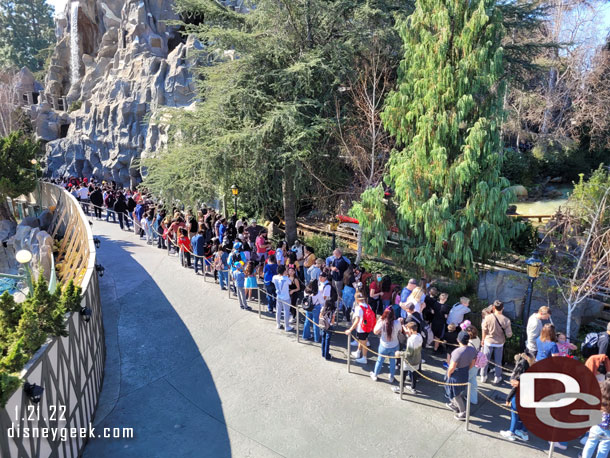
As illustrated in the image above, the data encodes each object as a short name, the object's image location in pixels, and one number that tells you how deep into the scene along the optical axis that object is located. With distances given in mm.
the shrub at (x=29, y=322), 5027
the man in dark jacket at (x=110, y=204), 22609
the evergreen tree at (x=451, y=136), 9922
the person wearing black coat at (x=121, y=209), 20581
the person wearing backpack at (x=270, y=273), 11266
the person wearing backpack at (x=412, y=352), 7953
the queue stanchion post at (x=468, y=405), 7221
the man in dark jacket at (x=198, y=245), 13727
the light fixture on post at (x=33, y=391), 5016
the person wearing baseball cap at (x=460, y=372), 7371
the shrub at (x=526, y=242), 15171
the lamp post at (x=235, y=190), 16109
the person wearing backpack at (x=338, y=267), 11079
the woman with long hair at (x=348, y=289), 10461
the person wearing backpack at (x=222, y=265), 12758
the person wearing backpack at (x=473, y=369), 7578
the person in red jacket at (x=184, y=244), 14828
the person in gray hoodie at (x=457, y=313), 9055
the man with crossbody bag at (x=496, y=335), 8469
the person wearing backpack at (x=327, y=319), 9109
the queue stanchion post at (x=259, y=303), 11242
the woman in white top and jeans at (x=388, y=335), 8297
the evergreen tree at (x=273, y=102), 13180
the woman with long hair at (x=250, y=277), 11438
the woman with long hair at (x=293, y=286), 10538
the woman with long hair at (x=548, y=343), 7277
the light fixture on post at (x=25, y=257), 7239
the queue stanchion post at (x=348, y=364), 9041
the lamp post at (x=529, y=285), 9352
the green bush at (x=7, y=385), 4333
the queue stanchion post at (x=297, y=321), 9874
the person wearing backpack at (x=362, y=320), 8930
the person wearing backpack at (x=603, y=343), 7414
